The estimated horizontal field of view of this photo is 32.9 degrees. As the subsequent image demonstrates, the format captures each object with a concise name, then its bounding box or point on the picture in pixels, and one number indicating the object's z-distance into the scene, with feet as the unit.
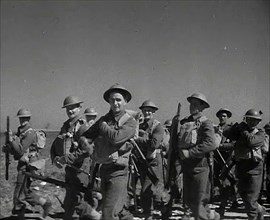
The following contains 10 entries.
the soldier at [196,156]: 21.54
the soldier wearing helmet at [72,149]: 24.63
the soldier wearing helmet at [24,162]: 25.84
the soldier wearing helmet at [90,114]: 34.30
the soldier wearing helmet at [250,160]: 25.02
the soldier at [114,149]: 18.93
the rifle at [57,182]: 23.71
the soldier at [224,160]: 29.91
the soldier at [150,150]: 27.55
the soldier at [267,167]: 34.63
